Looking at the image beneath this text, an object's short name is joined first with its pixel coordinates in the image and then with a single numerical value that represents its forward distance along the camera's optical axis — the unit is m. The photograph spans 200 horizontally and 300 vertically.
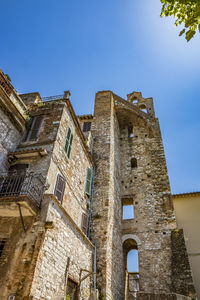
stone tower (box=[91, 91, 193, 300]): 11.52
